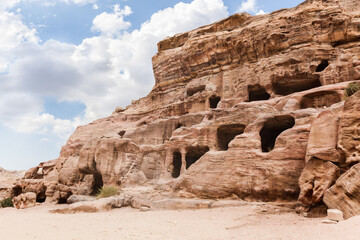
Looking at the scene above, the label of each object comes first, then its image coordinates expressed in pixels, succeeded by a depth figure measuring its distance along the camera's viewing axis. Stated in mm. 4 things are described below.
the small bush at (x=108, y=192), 15663
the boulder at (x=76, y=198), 17516
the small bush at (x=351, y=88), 13281
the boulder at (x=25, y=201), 19578
